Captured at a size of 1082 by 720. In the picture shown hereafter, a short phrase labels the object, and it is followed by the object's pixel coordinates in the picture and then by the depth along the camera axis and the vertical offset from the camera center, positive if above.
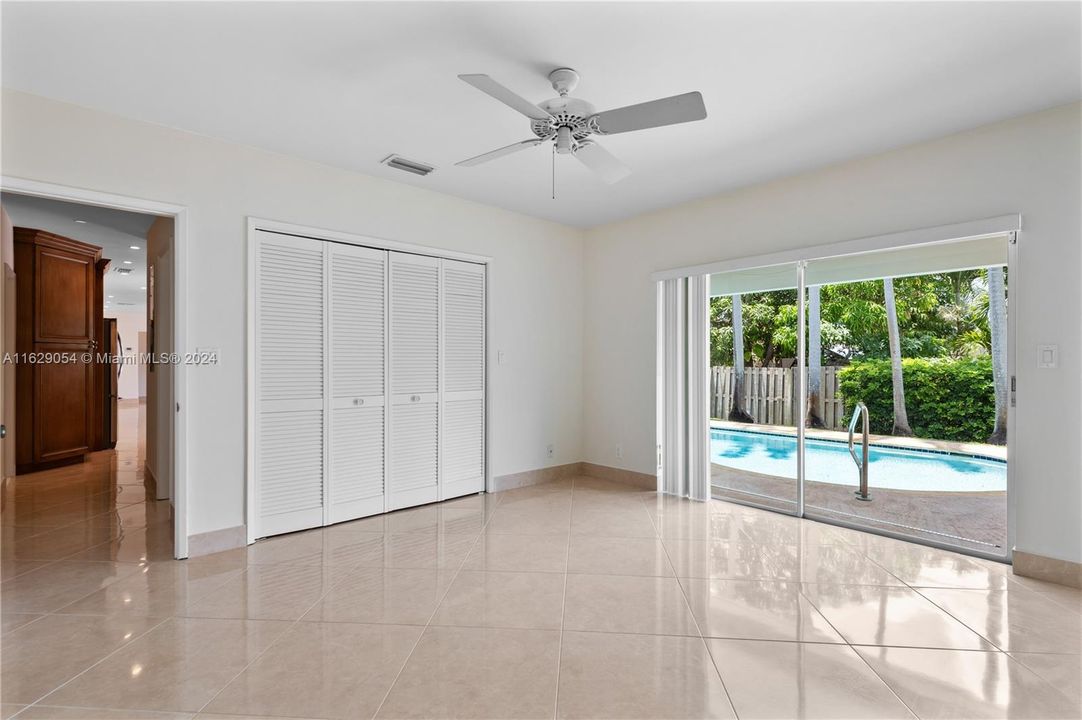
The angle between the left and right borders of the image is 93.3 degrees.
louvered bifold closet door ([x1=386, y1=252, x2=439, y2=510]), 4.38 -0.21
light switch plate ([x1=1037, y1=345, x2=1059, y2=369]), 2.98 +0.00
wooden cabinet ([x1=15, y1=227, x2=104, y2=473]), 5.70 +0.17
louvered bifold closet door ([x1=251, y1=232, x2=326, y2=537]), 3.67 -0.18
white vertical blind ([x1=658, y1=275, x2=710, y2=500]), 4.79 -0.27
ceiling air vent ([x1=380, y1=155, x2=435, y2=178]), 3.80 +1.49
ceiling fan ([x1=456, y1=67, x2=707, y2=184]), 2.21 +1.14
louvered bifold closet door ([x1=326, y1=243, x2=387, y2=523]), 4.02 -0.19
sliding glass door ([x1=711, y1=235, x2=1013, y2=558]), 3.38 -0.24
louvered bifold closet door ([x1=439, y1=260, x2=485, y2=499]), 4.72 -0.21
